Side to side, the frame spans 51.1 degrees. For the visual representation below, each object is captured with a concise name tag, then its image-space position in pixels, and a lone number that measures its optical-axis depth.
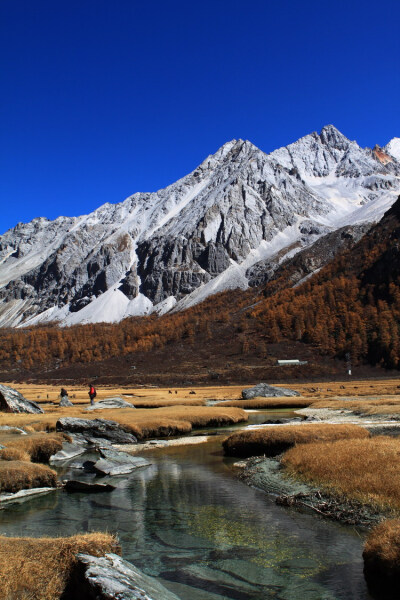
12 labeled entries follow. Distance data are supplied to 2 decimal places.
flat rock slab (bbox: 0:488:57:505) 18.60
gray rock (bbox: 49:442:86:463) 28.63
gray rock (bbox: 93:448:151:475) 24.84
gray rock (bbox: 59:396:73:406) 61.34
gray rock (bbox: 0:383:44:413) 48.72
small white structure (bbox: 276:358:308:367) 141.57
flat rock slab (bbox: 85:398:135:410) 57.07
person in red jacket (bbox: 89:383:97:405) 55.75
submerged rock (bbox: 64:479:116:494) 21.05
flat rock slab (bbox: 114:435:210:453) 33.12
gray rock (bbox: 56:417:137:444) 36.81
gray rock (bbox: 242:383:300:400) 79.56
